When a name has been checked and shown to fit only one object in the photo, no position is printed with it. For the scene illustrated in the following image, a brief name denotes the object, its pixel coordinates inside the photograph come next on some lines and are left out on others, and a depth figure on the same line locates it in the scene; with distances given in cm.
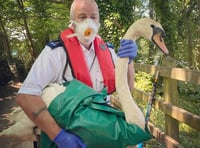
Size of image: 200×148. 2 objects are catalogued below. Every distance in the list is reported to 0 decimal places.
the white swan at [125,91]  170
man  171
